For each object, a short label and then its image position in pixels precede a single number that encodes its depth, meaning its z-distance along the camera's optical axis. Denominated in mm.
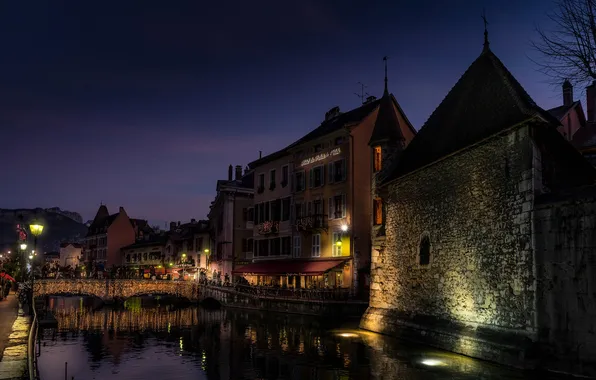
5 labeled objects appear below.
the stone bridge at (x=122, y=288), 52969
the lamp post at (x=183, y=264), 65194
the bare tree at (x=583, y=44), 17234
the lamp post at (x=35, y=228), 24491
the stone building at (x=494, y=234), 15242
